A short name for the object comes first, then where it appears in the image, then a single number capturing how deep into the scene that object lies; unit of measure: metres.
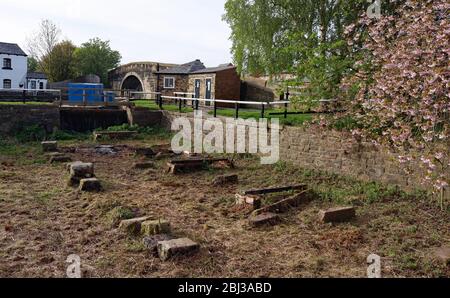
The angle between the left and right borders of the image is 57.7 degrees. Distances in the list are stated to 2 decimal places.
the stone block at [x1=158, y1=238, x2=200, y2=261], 5.50
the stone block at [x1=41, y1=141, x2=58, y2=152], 14.06
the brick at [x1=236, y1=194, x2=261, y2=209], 7.98
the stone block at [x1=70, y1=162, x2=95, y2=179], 9.87
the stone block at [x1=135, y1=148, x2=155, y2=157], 13.89
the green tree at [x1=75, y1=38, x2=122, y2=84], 48.75
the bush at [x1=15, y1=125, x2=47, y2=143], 16.12
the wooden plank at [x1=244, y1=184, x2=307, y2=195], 8.52
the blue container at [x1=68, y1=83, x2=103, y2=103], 26.05
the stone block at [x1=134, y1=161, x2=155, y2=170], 12.02
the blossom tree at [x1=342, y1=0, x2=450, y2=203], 7.05
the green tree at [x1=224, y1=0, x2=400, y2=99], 11.06
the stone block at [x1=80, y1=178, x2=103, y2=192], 9.20
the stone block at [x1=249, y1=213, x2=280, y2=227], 7.11
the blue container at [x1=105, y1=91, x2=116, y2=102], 25.32
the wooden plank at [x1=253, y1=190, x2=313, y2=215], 7.77
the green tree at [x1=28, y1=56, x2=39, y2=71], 53.38
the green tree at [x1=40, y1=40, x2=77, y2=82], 46.09
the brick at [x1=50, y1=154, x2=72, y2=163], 12.27
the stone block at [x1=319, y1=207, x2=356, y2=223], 7.23
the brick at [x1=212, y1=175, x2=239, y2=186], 10.12
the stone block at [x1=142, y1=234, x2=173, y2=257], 5.72
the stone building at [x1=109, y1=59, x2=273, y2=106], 26.03
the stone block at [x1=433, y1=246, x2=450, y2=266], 5.54
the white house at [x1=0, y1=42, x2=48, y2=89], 40.94
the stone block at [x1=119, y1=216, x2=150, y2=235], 6.50
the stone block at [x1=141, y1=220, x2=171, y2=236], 6.34
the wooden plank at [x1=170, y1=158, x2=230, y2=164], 11.59
